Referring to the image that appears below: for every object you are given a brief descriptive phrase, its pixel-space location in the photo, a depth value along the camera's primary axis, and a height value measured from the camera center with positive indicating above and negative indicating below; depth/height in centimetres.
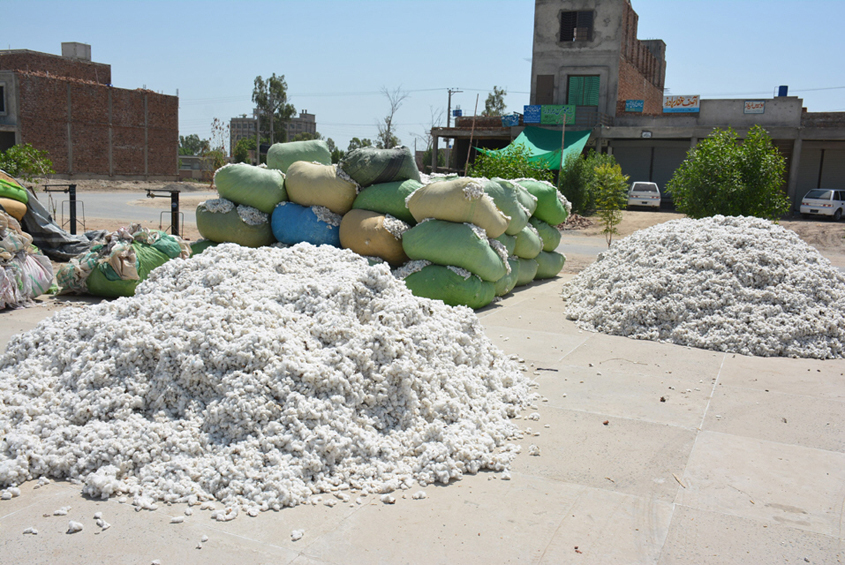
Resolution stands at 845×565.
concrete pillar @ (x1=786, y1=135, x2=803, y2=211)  2545 +160
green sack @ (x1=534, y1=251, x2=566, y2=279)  906 -92
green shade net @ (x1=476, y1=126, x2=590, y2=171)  2486 +224
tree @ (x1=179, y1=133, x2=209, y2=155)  8362 +488
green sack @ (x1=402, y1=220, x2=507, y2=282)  636 -51
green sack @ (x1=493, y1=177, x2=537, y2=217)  805 -2
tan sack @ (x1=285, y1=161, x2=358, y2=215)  702 -2
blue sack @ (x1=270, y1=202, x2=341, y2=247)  700 -43
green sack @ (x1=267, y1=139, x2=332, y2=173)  766 +37
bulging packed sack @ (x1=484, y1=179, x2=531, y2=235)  732 -7
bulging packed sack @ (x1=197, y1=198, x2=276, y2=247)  725 -47
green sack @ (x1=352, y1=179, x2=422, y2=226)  690 -10
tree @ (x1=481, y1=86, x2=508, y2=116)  5084 +725
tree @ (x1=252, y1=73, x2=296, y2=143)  4728 +616
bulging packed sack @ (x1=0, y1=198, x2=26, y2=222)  729 -43
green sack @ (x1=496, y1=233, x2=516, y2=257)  740 -52
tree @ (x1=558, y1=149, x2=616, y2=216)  2258 +58
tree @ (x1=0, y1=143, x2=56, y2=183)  1413 +15
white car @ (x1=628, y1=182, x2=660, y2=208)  2487 +35
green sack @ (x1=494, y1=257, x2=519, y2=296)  731 -97
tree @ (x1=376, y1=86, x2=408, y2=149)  3754 +323
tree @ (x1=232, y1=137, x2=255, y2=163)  4628 +209
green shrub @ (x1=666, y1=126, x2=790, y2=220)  1162 +53
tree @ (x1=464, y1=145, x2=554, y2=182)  1631 +72
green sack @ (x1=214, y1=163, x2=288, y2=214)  729 -5
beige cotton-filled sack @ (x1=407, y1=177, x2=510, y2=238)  643 -10
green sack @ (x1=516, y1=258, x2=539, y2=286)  827 -94
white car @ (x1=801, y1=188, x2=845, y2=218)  2264 +36
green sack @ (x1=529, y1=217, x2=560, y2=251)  887 -47
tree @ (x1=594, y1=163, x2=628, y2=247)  1234 +11
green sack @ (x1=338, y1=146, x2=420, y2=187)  702 +25
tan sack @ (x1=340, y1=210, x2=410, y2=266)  670 -48
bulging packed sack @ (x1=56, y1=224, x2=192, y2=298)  667 -91
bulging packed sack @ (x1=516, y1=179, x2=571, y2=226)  886 -5
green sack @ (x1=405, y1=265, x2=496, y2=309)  633 -90
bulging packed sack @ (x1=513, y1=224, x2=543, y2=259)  803 -57
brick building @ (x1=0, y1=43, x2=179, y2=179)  3691 +329
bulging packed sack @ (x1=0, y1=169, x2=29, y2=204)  741 -23
